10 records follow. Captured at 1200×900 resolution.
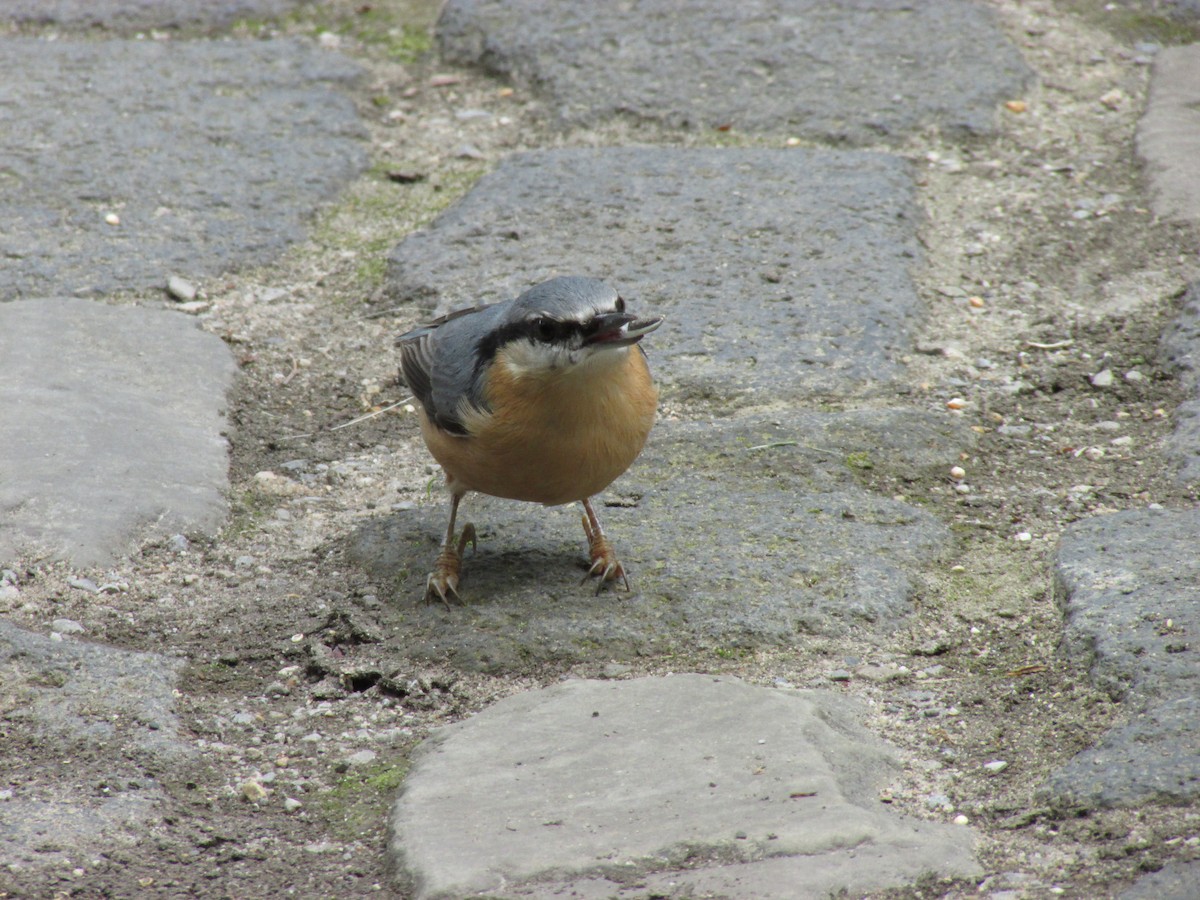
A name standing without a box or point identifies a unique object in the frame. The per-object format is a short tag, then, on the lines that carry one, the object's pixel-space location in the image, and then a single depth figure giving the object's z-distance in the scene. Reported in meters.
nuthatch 6.78
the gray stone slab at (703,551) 6.24
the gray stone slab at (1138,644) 4.54
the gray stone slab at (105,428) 6.65
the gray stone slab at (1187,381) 6.83
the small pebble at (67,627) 5.99
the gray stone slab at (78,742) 4.73
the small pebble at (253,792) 5.15
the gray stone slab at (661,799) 4.44
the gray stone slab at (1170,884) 3.96
